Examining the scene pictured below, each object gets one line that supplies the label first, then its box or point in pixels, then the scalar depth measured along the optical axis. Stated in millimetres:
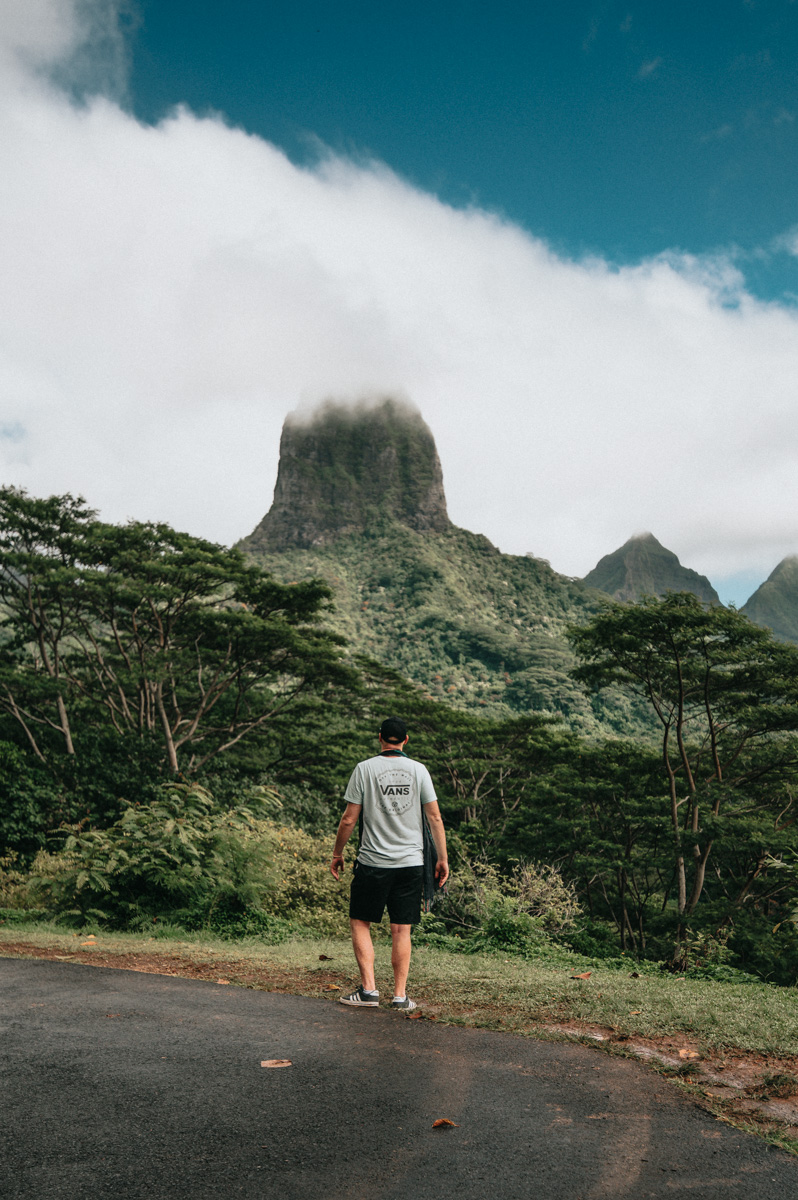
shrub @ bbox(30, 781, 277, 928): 8180
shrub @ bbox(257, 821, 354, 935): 9266
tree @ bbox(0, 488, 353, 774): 20016
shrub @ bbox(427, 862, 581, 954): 8283
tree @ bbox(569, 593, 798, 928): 17625
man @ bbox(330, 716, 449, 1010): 4844
